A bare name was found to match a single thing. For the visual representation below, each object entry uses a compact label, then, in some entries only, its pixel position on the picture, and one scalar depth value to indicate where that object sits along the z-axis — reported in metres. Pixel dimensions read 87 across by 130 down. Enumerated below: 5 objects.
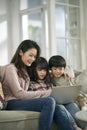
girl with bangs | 2.10
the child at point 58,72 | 2.24
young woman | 1.68
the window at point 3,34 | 4.73
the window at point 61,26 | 4.10
